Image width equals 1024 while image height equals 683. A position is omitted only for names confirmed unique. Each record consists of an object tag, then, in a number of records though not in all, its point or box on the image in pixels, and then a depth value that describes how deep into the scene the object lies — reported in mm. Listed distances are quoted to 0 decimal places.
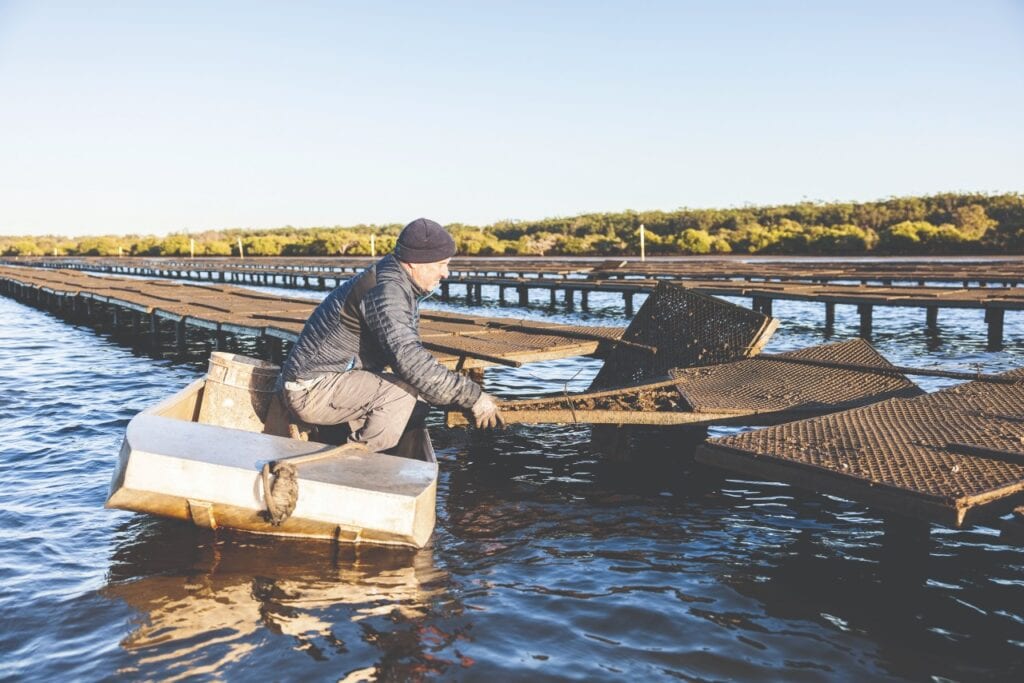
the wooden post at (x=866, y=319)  17047
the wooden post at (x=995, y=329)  14969
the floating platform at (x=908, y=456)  3893
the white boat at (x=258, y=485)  4258
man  4777
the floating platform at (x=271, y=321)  8891
